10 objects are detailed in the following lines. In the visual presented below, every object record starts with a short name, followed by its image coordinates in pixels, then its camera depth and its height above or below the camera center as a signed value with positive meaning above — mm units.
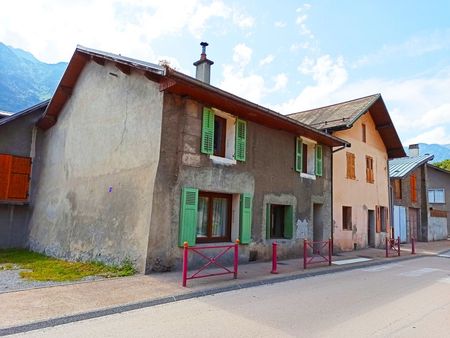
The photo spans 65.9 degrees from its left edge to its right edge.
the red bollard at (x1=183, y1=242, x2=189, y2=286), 7001 -1147
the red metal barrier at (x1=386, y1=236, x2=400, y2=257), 15344 -1359
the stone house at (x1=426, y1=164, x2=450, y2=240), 29156 +2746
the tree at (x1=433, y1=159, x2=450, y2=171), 39125 +6632
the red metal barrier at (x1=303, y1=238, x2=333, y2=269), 11708 -1327
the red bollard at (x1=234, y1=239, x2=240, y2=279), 7800 -1038
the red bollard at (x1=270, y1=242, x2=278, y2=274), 8922 -1264
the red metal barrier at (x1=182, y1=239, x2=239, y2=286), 7013 -1205
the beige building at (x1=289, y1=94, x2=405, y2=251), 15711 +2622
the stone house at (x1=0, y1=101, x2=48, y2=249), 12438 +1252
